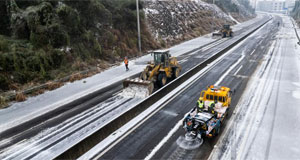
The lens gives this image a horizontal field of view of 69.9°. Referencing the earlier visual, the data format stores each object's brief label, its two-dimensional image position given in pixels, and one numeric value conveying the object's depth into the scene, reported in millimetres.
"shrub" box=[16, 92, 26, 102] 15342
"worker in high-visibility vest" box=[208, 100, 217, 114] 10562
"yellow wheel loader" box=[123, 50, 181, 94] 15972
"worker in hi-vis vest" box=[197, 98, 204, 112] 11032
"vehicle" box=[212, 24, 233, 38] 44966
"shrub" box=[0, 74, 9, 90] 16047
